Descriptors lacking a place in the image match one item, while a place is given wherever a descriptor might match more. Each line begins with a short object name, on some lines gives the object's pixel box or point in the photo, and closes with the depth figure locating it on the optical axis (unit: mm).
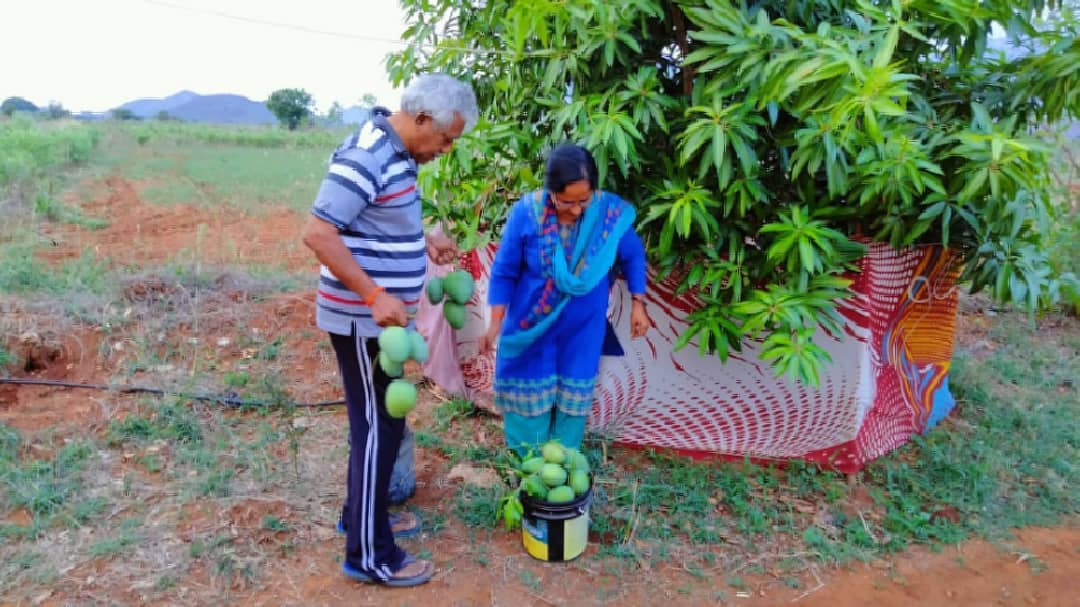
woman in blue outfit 2508
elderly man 1994
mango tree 2322
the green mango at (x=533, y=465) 2510
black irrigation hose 3645
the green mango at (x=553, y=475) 2461
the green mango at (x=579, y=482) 2516
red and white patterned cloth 3086
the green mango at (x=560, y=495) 2475
